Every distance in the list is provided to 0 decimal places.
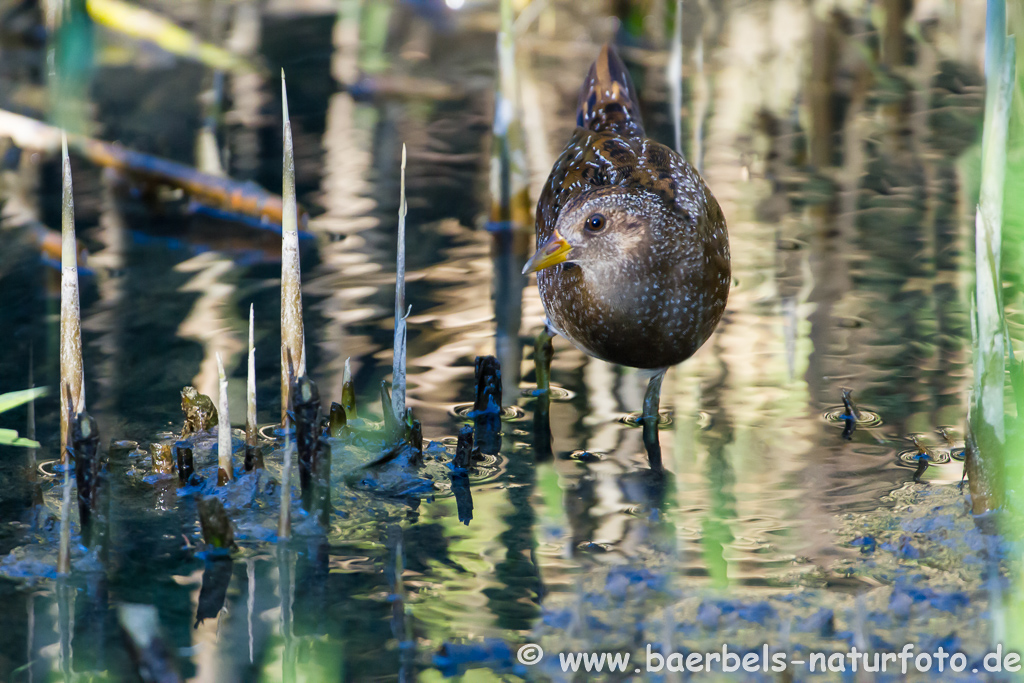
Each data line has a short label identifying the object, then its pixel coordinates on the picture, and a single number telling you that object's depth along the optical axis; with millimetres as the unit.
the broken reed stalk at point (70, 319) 6637
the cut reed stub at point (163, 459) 7652
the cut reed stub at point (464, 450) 7715
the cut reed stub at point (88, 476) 6703
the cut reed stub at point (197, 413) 7941
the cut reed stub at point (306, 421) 6937
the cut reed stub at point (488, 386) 8422
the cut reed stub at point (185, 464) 7492
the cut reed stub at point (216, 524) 6738
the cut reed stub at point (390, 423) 7711
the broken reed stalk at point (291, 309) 6934
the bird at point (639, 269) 7953
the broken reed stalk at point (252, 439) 7039
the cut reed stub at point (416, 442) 7777
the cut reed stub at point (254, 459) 7355
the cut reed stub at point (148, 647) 5336
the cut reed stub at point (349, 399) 7973
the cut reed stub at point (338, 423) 7914
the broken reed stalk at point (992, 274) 5844
